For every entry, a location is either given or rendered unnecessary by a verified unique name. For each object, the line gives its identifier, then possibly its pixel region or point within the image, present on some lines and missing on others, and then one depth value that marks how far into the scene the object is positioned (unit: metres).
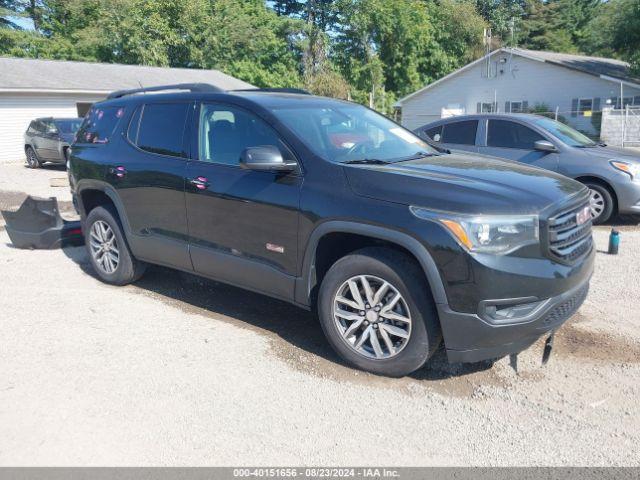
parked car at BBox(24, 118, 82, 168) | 18.38
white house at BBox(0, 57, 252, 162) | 23.41
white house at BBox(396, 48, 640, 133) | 29.22
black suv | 3.50
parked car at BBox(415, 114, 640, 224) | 8.29
